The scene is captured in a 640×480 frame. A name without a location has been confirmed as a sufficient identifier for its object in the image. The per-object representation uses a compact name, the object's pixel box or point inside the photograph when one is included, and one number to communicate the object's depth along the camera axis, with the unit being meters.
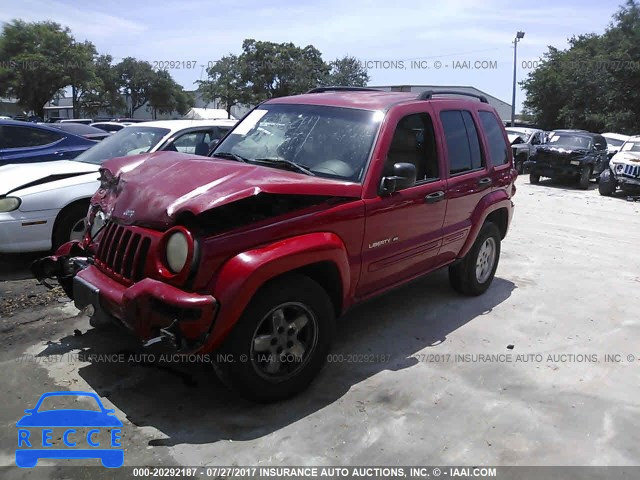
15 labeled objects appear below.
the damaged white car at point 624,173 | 13.99
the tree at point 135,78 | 51.19
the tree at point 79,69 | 36.56
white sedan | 5.59
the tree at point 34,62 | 35.06
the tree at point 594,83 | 31.64
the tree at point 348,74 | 45.71
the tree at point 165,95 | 52.62
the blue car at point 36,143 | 7.94
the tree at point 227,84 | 46.69
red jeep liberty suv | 3.08
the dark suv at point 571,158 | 15.99
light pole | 34.06
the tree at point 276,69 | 45.66
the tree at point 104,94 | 45.19
